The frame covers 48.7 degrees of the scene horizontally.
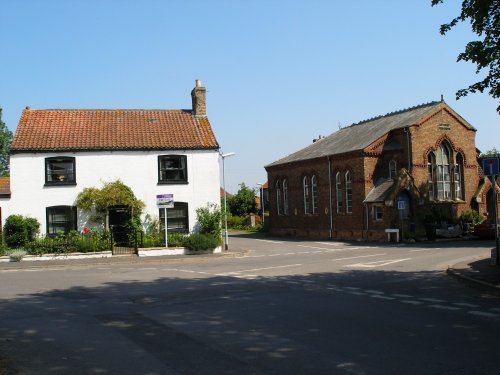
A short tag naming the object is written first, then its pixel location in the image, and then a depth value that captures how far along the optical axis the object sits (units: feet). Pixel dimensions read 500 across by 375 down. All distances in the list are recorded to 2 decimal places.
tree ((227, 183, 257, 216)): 232.32
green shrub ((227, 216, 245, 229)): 219.61
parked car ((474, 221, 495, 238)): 111.61
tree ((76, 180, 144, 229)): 94.53
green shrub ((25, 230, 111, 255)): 88.48
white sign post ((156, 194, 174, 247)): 91.61
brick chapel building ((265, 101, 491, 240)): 119.75
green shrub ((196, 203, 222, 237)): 99.19
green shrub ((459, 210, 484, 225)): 126.21
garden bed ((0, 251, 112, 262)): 86.11
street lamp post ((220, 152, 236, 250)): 102.31
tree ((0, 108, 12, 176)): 239.71
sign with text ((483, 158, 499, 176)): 52.90
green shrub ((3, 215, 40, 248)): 89.61
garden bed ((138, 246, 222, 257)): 90.17
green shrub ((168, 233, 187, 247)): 93.97
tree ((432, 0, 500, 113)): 42.68
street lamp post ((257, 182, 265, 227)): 223.38
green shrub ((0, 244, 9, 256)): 86.43
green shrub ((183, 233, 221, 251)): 93.17
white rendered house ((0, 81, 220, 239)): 95.50
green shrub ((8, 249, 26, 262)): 84.38
